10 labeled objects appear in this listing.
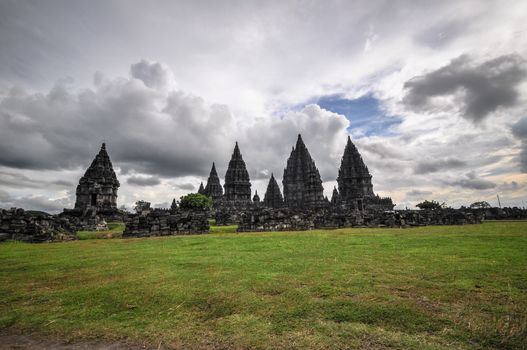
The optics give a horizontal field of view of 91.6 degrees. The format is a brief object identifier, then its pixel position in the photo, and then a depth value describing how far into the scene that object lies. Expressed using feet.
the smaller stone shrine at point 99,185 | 133.28
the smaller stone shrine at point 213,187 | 272.66
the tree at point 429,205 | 184.96
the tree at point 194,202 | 191.83
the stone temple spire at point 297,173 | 248.32
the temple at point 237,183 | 213.46
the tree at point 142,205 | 193.26
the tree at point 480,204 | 155.11
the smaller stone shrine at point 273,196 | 246.47
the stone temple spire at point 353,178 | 220.64
